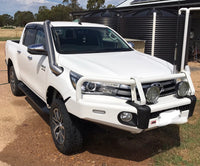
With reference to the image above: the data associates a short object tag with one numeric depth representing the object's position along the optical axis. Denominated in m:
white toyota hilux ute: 2.13
